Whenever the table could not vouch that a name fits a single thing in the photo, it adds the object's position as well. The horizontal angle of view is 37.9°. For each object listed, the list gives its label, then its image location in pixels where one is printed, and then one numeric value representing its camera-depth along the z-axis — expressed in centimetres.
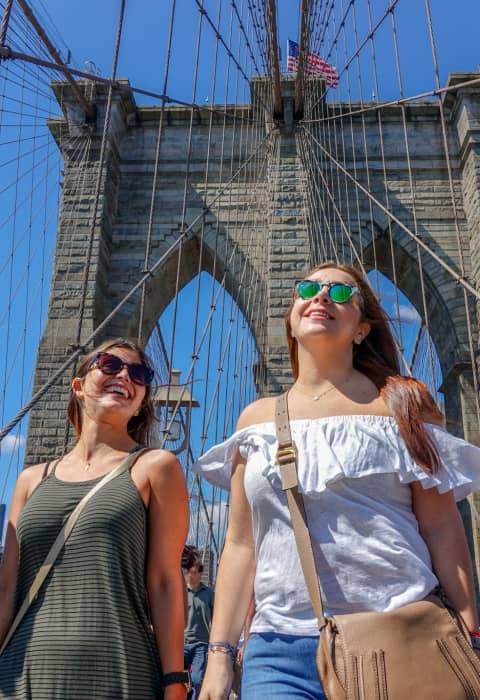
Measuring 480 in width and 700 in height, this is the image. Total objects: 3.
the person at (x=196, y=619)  402
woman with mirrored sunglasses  123
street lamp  929
